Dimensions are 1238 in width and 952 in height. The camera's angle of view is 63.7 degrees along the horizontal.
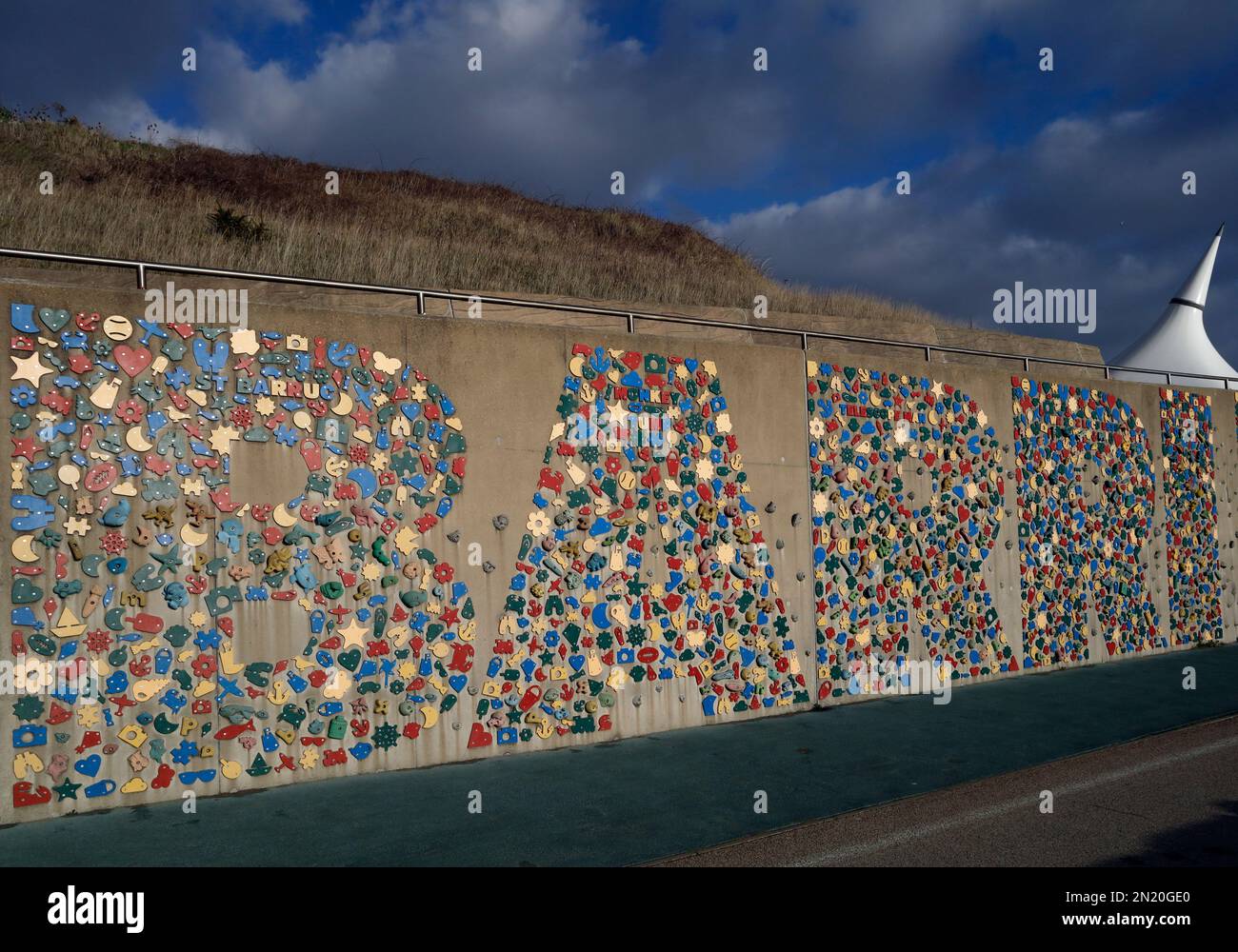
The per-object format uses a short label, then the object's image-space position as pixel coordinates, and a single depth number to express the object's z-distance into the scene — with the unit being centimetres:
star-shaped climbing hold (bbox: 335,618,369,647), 786
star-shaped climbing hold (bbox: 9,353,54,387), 675
